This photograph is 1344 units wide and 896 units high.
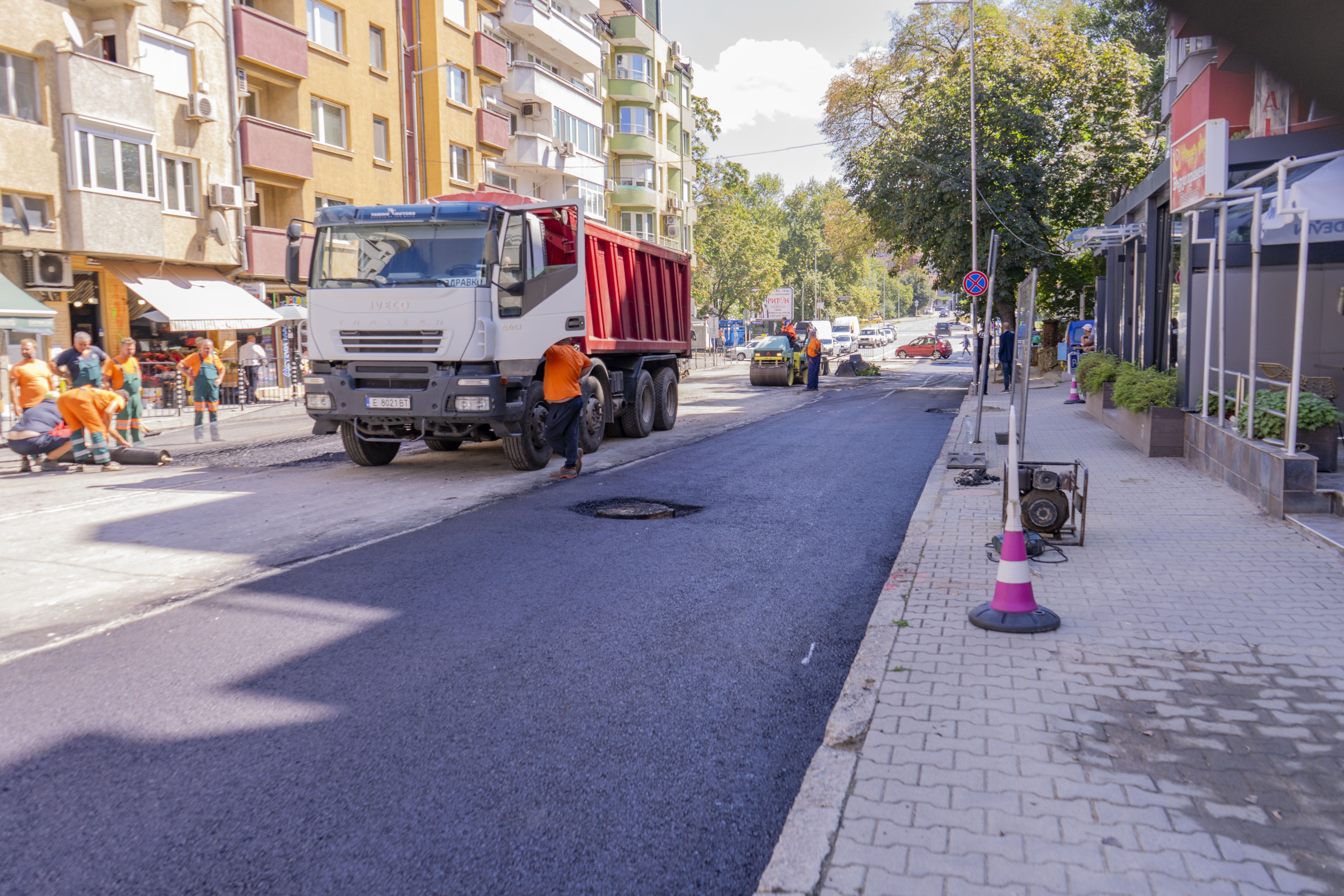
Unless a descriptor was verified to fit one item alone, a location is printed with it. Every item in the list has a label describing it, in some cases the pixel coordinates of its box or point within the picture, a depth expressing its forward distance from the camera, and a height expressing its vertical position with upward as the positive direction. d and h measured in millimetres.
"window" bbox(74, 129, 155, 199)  21719 +4072
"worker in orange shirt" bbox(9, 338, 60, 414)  14047 -333
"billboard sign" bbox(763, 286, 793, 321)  56969 +2094
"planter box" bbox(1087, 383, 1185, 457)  12531 -1160
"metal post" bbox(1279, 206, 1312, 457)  8148 -80
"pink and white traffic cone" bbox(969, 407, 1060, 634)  5598 -1376
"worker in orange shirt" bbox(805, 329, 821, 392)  30906 -588
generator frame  7797 -1347
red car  62281 -454
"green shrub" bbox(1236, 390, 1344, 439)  9078 -693
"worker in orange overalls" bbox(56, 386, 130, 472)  13219 -814
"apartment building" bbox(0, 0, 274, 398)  20703 +3929
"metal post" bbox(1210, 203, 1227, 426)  10234 +283
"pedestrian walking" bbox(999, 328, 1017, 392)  31781 -340
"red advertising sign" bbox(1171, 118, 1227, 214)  9570 +1626
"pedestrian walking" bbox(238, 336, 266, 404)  25781 -187
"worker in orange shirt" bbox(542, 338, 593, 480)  12242 -526
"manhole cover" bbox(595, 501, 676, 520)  9508 -1528
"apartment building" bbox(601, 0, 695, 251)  54375 +11936
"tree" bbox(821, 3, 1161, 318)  32469 +5943
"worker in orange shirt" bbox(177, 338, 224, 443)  18500 -486
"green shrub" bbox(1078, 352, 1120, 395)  17891 -580
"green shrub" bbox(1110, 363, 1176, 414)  12914 -677
